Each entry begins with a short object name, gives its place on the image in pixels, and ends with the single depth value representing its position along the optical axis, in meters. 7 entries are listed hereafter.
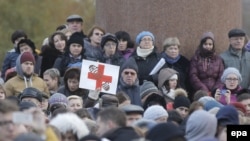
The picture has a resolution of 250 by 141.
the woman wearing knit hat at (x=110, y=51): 23.56
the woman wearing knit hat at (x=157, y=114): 19.94
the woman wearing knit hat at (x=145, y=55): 23.81
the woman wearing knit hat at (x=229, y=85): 23.12
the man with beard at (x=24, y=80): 22.84
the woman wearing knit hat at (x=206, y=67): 24.00
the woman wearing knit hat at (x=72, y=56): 23.94
